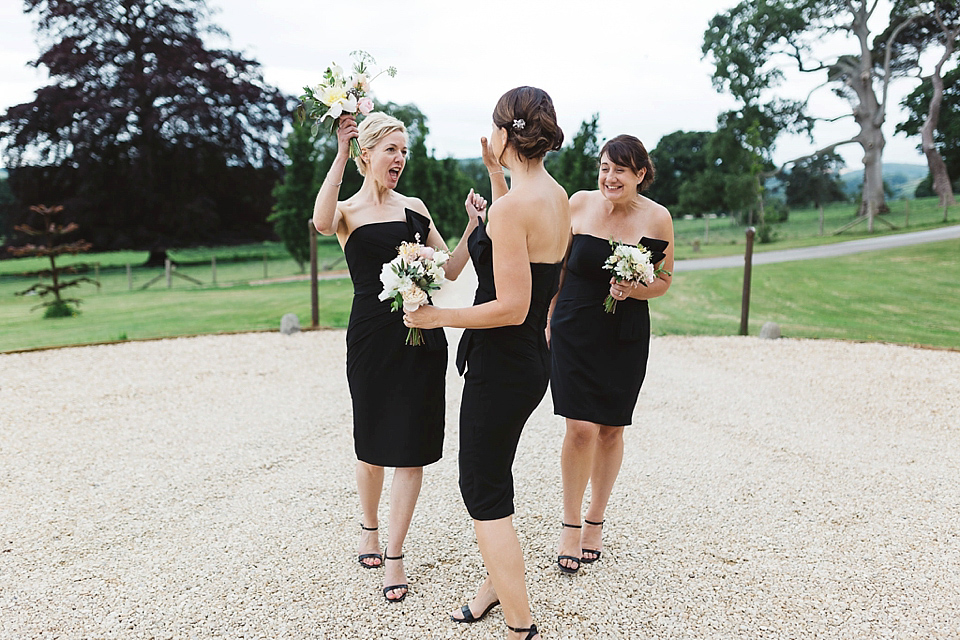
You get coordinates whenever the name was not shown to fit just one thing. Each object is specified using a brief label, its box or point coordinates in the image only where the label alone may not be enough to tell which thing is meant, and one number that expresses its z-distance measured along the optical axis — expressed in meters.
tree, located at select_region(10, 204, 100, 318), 11.22
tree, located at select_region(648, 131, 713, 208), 31.23
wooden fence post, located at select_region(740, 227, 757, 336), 9.98
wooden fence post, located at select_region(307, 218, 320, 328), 10.11
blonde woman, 2.92
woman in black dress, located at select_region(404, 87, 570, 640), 2.17
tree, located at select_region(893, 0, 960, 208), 18.73
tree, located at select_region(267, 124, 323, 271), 16.78
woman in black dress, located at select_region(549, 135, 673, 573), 3.12
